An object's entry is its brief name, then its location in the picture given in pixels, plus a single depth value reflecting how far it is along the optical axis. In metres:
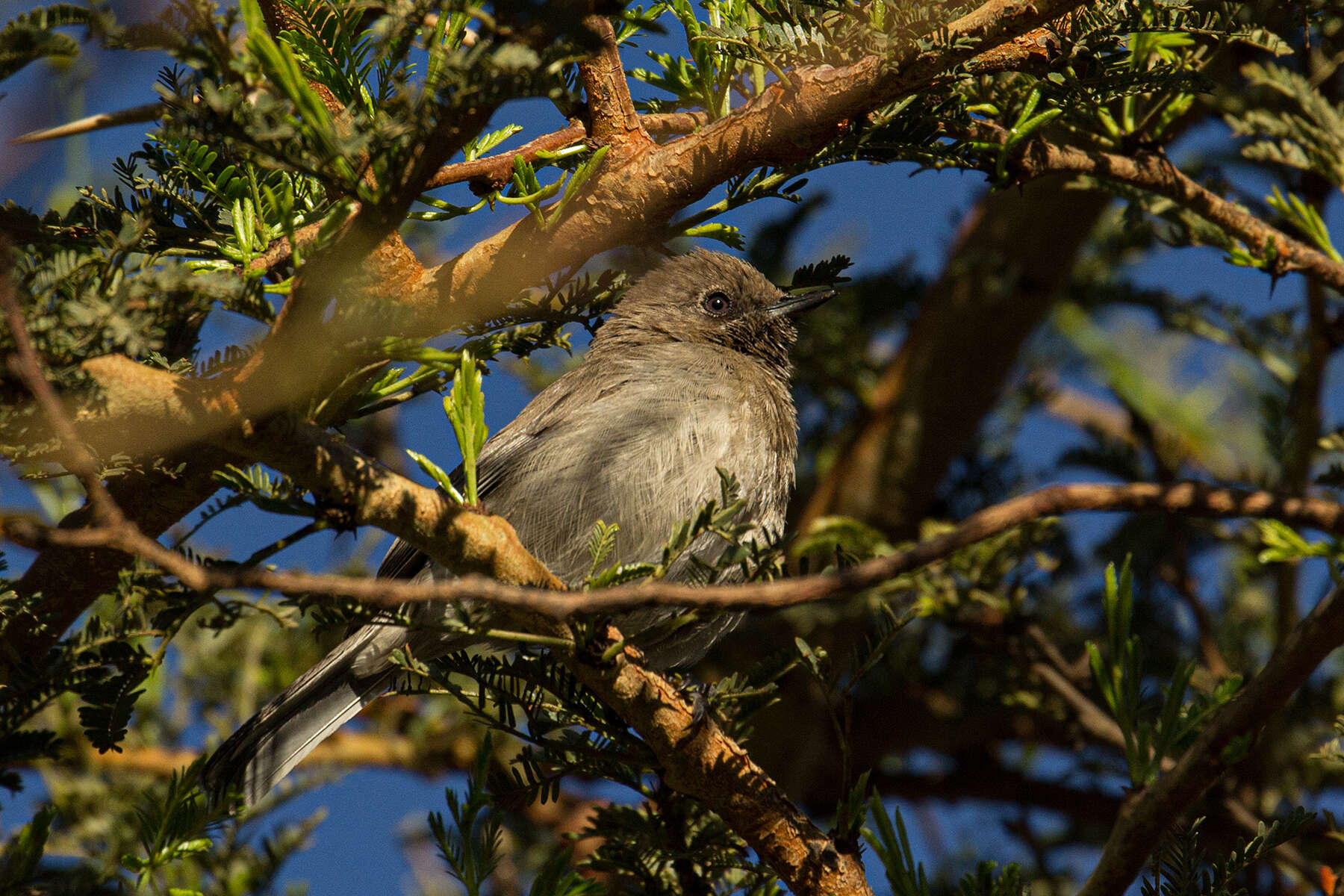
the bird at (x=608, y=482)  7.43
